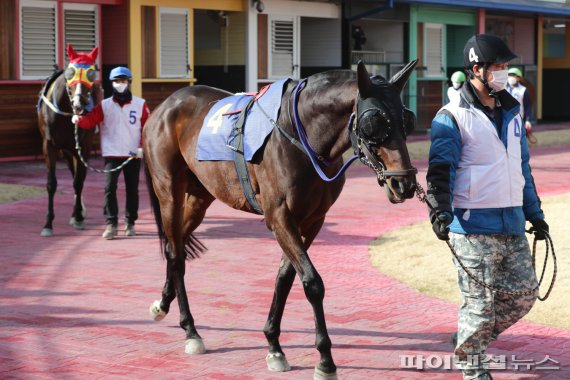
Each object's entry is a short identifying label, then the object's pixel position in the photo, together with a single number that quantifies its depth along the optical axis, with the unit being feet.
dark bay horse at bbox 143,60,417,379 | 28.03
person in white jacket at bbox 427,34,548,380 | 26.98
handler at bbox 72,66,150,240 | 58.68
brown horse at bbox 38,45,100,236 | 60.97
